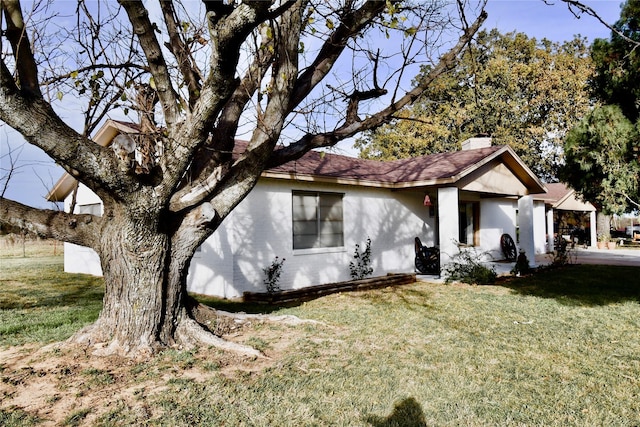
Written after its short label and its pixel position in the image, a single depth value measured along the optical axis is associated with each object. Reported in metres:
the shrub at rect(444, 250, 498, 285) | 11.55
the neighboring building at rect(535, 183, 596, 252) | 23.80
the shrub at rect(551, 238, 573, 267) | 15.35
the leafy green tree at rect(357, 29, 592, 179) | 27.95
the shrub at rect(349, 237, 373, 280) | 11.73
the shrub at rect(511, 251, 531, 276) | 13.41
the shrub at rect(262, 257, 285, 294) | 9.80
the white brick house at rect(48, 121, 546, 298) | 9.71
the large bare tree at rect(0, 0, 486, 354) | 4.28
